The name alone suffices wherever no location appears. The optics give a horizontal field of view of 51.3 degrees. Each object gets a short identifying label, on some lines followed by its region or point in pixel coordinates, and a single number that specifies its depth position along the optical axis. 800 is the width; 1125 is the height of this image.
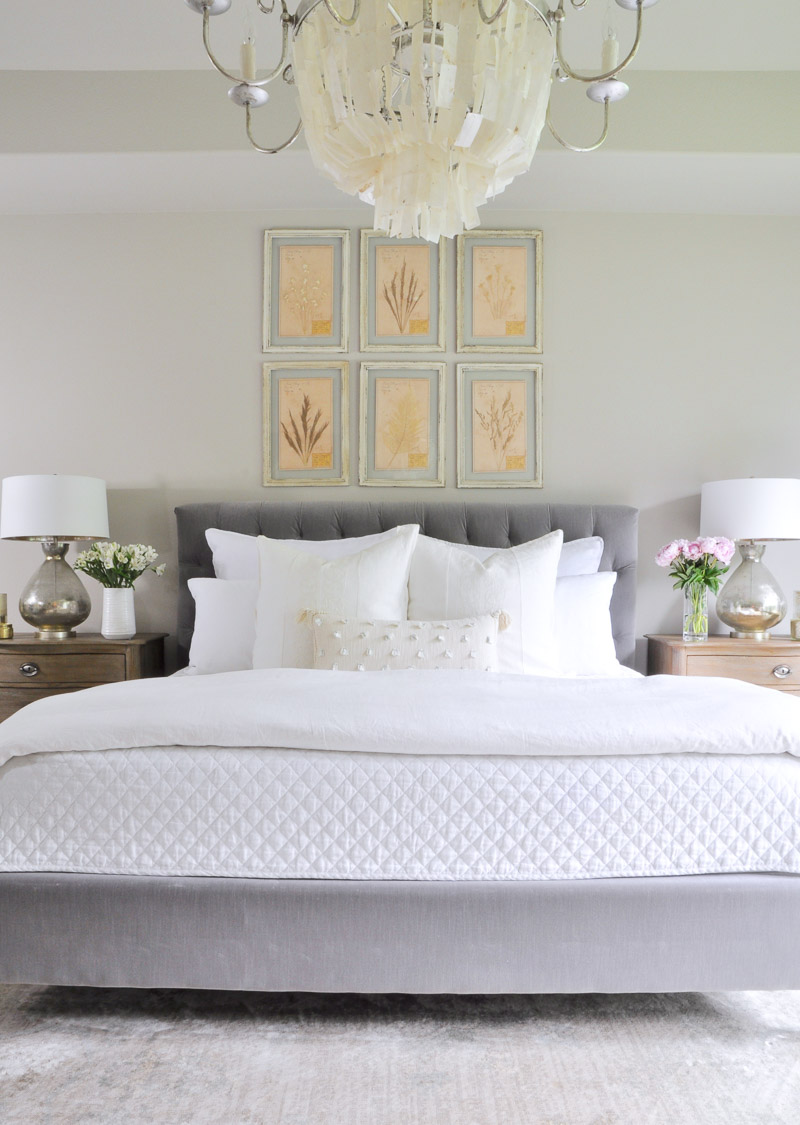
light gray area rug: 1.43
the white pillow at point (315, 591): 2.61
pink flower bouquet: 3.16
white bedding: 1.65
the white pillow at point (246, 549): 3.13
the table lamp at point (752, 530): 3.20
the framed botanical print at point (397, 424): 3.59
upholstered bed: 1.62
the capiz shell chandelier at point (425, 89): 1.50
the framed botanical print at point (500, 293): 3.59
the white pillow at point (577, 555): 3.20
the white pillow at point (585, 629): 2.93
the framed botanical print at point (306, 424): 3.58
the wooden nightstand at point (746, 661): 3.07
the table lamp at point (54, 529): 3.17
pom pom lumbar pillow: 2.35
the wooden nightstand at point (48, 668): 3.07
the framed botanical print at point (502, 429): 3.58
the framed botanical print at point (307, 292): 3.59
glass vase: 3.24
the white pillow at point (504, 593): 2.68
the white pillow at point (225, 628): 2.93
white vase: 3.25
